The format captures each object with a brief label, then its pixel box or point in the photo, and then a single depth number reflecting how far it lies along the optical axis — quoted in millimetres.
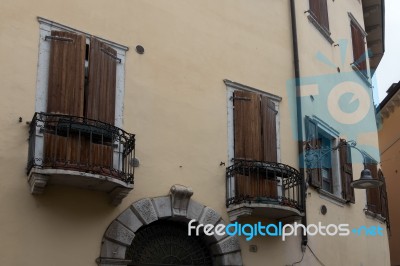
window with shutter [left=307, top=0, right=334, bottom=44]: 13984
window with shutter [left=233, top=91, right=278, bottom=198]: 10328
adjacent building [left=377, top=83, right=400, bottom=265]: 19953
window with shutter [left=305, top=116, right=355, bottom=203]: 12367
